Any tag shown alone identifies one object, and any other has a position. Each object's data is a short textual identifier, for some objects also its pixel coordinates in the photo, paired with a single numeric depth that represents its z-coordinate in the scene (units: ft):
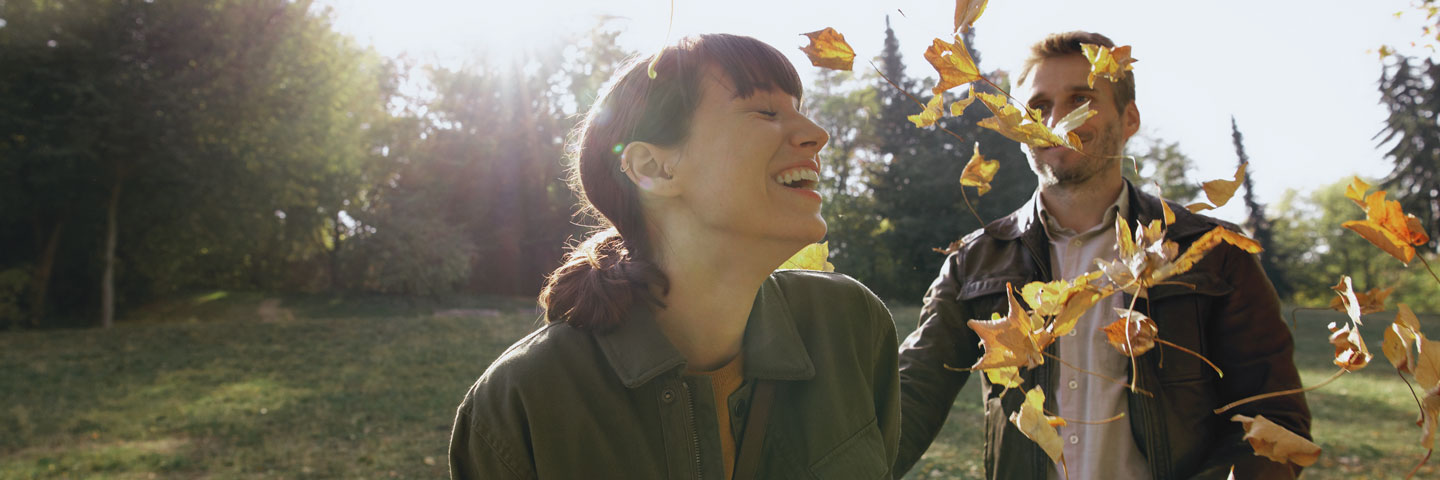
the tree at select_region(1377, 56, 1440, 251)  90.48
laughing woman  5.03
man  6.88
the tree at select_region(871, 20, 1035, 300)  67.56
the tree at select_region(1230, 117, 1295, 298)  110.32
